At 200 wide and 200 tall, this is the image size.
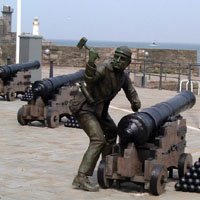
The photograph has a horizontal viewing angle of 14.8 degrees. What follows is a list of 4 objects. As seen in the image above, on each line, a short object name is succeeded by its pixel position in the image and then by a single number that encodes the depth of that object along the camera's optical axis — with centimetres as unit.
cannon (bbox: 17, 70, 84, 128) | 1437
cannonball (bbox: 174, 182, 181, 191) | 838
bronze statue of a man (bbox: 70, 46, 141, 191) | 815
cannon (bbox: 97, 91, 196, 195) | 800
